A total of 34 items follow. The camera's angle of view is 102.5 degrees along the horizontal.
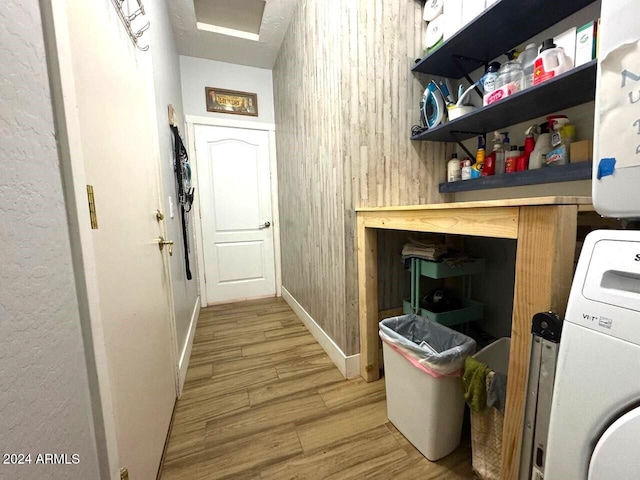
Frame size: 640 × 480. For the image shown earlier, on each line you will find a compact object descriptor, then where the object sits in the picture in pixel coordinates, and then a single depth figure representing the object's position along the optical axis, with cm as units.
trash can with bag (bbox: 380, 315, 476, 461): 98
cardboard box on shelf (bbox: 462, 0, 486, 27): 120
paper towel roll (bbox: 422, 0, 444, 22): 144
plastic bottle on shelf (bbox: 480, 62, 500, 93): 127
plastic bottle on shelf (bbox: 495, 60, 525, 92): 120
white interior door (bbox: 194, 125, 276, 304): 281
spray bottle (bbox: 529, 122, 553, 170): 123
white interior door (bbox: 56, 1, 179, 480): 66
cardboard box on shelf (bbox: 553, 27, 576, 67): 99
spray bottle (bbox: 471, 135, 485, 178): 153
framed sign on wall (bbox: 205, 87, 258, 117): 274
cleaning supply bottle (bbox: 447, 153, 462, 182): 169
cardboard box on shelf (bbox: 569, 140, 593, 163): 106
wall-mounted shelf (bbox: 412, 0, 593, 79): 108
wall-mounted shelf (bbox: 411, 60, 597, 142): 95
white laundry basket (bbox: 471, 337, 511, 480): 89
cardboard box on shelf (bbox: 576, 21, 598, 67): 92
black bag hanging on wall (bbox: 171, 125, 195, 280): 191
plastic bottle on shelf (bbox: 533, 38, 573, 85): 100
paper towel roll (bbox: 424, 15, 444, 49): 142
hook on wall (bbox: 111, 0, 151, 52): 92
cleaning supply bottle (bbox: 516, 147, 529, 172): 131
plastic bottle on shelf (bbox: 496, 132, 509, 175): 143
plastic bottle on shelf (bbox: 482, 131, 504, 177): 145
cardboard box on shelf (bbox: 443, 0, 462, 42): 130
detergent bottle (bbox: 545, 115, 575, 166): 114
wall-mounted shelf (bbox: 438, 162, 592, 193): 107
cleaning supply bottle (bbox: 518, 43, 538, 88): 118
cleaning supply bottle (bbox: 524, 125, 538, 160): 127
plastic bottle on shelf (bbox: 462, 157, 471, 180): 160
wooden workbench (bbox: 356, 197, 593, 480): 61
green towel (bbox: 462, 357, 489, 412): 89
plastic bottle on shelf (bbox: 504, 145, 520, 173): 135
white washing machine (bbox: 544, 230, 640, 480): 41
